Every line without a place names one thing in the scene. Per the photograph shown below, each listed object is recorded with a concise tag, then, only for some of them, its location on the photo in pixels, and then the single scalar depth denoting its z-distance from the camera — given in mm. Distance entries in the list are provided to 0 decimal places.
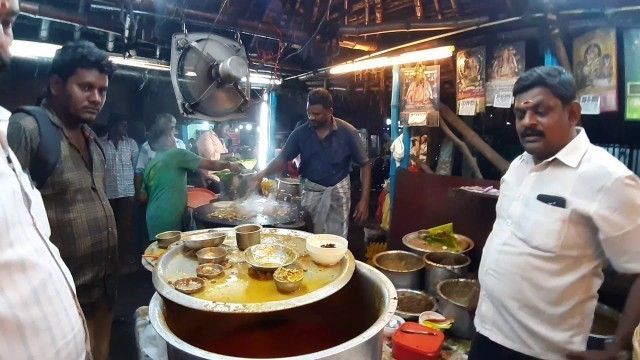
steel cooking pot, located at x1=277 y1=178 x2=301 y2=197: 5890
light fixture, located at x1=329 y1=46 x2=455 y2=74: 5066
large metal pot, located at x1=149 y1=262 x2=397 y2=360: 2102
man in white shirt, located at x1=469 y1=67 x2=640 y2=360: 1821
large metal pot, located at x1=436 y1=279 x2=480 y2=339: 2816
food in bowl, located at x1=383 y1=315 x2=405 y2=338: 2811
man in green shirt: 5000
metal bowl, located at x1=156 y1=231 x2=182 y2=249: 2869
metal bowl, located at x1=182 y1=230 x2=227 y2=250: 2486
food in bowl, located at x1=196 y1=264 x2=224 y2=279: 2111
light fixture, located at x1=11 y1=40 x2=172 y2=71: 5302
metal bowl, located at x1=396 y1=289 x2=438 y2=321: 3175
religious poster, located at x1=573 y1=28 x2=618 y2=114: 3580
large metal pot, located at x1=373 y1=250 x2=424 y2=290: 3490
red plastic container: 2430
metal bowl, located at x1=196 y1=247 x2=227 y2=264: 2287
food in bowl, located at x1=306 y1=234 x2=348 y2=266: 2229
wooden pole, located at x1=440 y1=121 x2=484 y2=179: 5152
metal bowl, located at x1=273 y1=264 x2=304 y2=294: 1908
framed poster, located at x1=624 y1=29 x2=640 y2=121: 3461
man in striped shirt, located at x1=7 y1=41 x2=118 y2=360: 2277
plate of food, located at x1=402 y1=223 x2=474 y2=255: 3926
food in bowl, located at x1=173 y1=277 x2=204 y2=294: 1889
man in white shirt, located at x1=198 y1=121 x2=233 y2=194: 7902
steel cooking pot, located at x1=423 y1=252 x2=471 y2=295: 3373
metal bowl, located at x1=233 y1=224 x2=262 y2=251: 2559
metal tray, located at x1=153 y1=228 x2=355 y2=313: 1741
